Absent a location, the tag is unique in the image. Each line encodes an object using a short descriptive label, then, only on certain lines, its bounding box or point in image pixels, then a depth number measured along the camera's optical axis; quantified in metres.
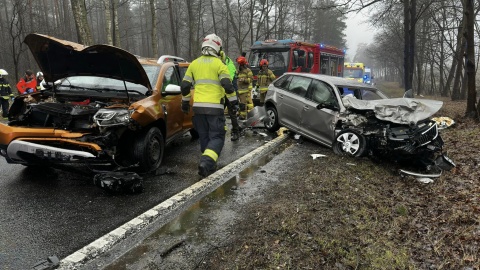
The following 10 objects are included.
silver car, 5.47
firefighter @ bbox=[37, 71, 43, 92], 11.67
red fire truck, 13.12
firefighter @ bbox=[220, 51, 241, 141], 5.14
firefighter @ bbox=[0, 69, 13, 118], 11.22
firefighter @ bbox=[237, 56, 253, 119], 10.00
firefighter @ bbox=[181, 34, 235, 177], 4.98
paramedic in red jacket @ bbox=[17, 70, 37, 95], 11.17
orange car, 4.24
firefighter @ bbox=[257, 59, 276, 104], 10.74
